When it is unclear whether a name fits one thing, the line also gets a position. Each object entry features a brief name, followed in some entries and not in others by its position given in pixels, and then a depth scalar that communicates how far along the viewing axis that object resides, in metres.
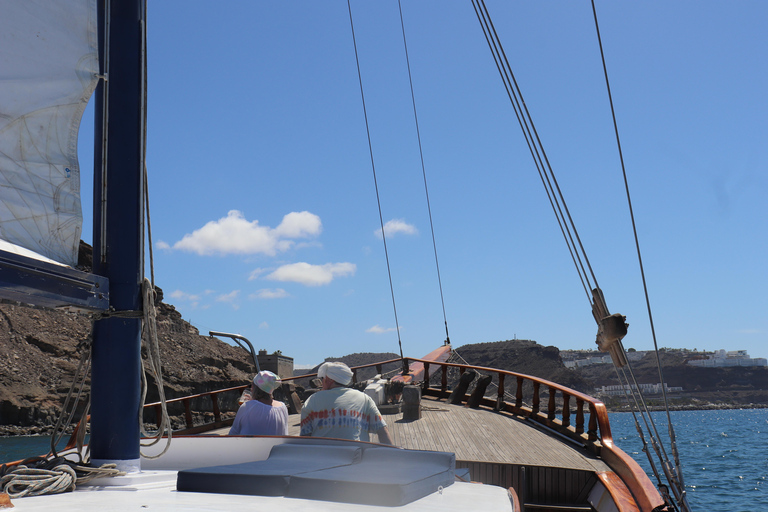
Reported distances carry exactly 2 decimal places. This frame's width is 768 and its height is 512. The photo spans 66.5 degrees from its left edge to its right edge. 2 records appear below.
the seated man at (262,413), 4.48
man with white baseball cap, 4.11
